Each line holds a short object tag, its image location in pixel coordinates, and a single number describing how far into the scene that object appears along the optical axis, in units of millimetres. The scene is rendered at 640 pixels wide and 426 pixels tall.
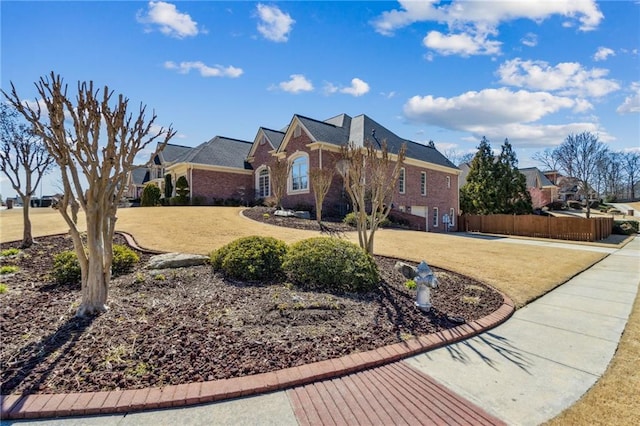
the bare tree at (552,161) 39531
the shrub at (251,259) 6508
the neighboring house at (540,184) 48562
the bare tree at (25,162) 8929
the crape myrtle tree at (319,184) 17095
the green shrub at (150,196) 26641
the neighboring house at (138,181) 38562
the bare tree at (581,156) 36188
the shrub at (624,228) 25969
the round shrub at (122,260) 6671
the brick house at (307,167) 21828
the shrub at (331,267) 6184
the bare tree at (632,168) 62012
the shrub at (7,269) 6500
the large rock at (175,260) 6992
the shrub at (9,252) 7956
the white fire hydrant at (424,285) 5352
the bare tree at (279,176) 21062
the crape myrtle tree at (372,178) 7867
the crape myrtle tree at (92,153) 4285
